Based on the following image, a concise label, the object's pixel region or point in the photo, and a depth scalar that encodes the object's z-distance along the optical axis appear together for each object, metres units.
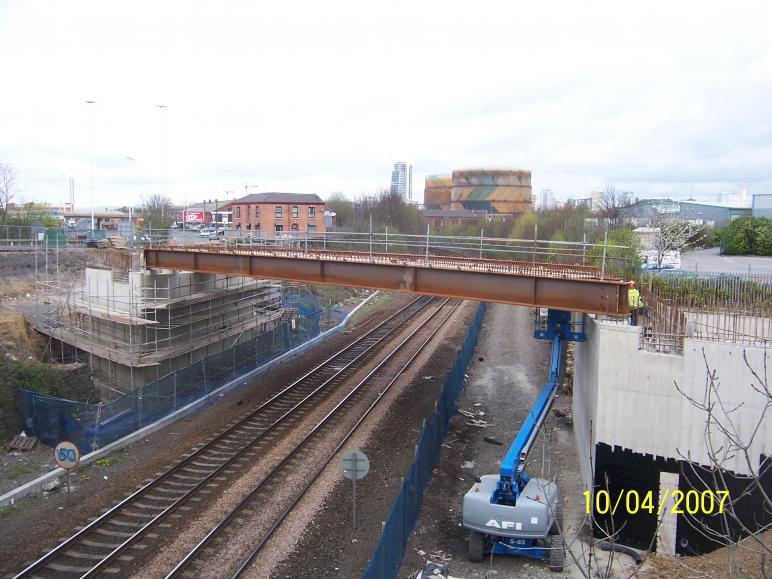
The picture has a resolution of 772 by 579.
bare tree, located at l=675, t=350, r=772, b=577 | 12.80
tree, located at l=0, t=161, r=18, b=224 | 54.23
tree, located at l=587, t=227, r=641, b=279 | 18.66
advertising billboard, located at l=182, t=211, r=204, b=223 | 97.08
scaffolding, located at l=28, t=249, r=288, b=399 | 25.16
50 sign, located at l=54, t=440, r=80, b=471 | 14.67
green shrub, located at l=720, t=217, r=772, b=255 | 43.03
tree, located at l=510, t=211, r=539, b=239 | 69.50
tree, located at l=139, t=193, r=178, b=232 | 59.90
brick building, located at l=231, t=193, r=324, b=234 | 74.88
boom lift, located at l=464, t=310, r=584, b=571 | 13.02
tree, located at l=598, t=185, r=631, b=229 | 56.59
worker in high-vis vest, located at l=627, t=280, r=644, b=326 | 16.33
